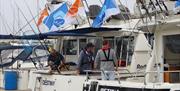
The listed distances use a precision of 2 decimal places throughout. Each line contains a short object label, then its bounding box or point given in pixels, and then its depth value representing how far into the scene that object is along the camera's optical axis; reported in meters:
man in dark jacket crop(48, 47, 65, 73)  13.56
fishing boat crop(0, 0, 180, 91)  10.67
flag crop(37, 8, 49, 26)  17.55
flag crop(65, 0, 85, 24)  15.41
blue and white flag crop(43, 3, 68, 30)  16.12
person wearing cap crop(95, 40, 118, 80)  11.07
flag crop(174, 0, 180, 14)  11.30
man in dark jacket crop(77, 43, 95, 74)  12.22
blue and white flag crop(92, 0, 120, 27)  12.36
